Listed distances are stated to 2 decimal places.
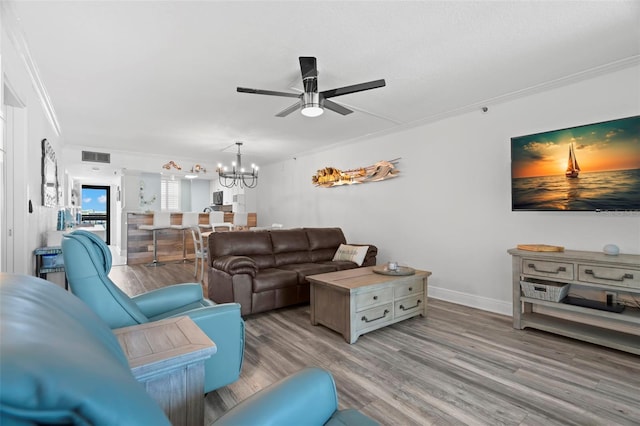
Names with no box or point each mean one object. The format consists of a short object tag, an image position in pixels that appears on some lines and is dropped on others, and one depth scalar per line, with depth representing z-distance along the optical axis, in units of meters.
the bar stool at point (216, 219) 7.86
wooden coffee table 2.94
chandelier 5.87
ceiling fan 2.70
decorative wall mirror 3.80
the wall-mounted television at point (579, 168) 2.82
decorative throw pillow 4.62
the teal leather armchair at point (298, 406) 0.87
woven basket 2.96
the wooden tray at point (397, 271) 3.45
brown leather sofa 3.59
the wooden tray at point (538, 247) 3.13
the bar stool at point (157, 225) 6.98
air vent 6.46
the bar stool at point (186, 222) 7.61
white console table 2.61
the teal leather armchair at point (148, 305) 1.55
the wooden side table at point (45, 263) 3.30
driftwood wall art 5.10
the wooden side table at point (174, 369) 1.14
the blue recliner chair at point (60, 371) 0.39
